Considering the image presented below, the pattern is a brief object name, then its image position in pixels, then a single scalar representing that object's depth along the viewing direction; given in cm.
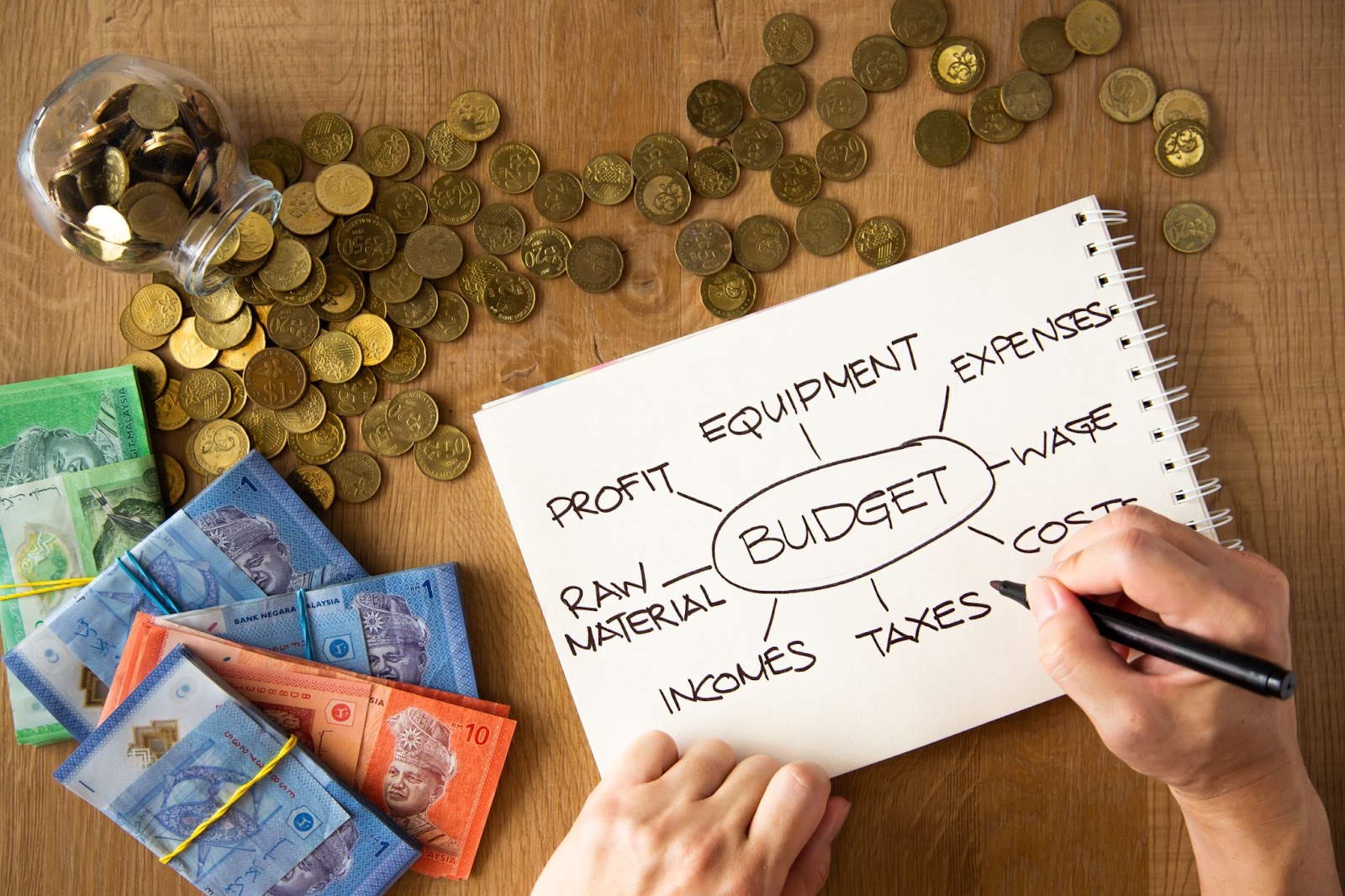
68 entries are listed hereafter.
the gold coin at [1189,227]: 74
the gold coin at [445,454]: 73
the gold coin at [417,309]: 73
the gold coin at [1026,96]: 74
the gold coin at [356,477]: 74
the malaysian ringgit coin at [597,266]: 73
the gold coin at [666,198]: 73
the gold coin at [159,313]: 74
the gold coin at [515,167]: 74
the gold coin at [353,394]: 74
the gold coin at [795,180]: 74
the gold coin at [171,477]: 74
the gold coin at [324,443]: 74
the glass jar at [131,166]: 67
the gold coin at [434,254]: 73
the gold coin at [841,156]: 74
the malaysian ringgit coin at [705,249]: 73
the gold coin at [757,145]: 74
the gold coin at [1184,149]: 74
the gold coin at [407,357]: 74
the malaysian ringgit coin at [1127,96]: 74
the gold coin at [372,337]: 74
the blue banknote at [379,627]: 72
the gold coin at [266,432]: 74
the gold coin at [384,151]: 74
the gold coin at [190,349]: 74
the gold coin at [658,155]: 74
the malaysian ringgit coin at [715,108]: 73
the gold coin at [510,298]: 73
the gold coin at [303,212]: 73
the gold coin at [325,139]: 74
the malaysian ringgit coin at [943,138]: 74
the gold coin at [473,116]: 73
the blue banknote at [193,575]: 71
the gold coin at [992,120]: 74
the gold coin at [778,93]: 74
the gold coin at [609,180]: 73
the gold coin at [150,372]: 74
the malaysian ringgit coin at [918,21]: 74
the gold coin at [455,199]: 74
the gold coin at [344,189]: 73
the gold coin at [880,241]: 74
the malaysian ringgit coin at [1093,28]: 74
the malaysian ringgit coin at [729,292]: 74
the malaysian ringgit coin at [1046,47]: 74
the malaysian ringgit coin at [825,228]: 74
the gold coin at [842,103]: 74
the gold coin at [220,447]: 74
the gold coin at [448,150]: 74
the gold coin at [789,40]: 74
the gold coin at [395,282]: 73
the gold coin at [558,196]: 74
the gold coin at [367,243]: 73
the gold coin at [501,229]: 74
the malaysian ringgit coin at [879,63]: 74
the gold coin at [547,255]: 73
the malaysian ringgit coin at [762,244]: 73
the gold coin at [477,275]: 74
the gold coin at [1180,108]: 74
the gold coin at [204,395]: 74
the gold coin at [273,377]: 74
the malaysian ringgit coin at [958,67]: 74
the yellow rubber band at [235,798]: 70
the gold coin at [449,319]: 73
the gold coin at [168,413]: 74
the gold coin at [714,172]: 74
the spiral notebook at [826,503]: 73
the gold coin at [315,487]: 74
